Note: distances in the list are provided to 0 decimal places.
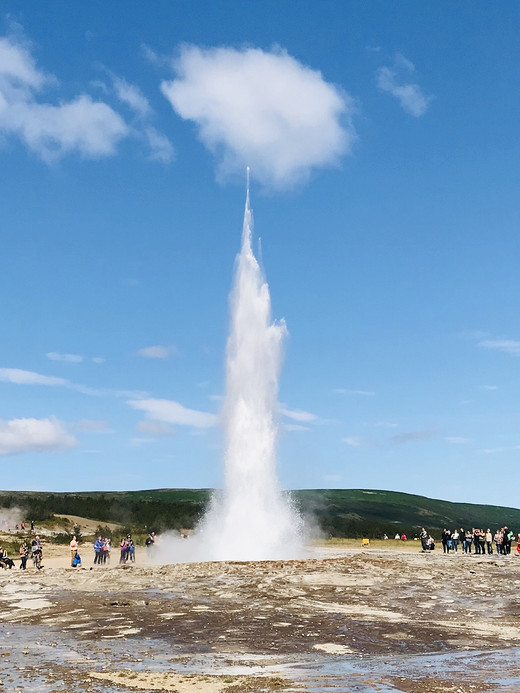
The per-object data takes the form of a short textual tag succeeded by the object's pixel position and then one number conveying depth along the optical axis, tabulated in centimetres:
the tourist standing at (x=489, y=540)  4248
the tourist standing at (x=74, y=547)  3486
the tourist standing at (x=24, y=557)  3441
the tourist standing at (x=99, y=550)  3572
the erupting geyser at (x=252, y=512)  3500
